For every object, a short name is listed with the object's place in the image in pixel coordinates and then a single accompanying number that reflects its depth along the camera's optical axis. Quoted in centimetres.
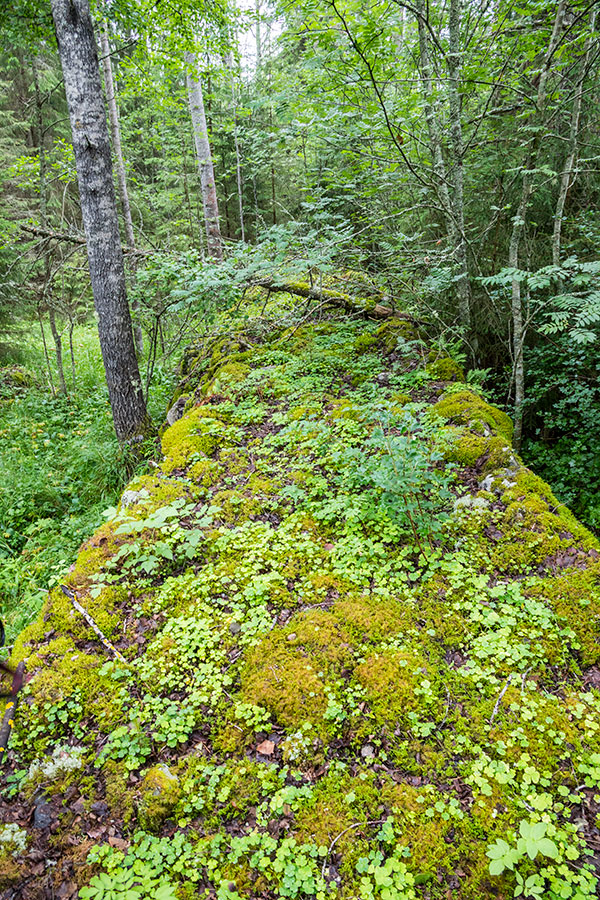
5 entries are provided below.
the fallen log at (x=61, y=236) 599
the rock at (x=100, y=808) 199
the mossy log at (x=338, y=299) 666
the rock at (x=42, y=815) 196
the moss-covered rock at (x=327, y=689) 180
